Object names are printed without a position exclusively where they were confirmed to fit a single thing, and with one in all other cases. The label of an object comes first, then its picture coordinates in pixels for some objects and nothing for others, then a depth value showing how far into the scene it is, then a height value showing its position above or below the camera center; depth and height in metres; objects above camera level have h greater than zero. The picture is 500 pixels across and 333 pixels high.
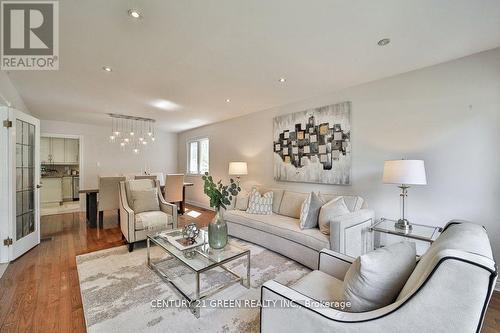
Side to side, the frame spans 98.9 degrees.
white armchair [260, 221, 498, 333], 0.74 -0.52
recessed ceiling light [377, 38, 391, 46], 1.98 +1.18
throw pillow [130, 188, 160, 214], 3.37 -0.54
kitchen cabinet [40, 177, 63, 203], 6.20 -0.65
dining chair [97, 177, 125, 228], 4.04 -0.51
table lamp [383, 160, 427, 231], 2.18 -0.06
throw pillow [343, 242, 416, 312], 1.03 -0.56
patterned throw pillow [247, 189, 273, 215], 3.45 -0.59
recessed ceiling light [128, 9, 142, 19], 1.61 +1.19
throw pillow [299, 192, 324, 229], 2.71 -0.58
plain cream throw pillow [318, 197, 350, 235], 2.51 -0.54
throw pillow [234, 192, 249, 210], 3.76 -0.61
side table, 2.20 -0.70
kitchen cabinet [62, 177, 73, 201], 6.74 -0.65
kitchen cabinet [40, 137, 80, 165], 6.49 +0.54
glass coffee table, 1.83 -0.86
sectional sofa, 2.29 -0.79
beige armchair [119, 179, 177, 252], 2.98 -0.73
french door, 2.78 -0.20
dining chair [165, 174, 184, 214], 4.84 -0.46
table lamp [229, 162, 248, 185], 4.40 -0.01
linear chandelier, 5.51 +1.12
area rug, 1.65 -1.20
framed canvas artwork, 3.20 +0.37
